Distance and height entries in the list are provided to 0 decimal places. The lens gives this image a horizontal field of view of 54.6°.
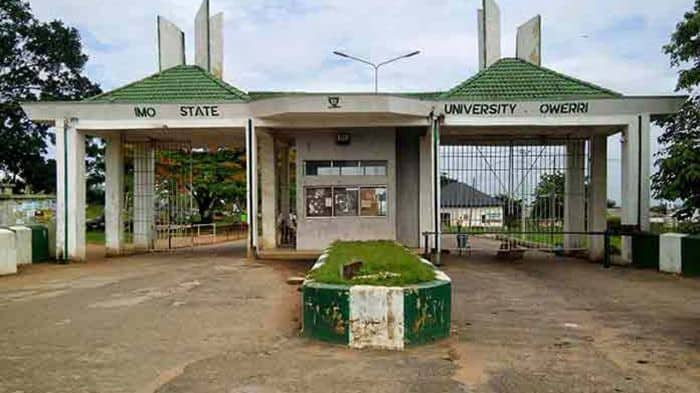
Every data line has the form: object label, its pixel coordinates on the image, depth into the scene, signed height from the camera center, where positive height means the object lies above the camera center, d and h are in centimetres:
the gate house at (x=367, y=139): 1739 +160
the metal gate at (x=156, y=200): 2197 -20
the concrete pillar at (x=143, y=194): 2192 +2
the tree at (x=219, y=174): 3634 +110
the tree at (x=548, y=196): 1992 -10
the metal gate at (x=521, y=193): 1909 -1
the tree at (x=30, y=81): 3353 +589
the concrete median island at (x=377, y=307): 708 -122
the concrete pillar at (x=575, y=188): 2031 +13
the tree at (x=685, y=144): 1455 +106
